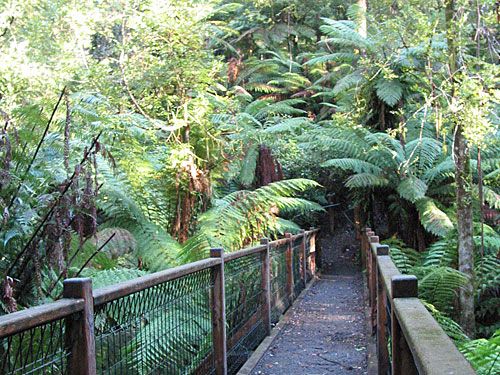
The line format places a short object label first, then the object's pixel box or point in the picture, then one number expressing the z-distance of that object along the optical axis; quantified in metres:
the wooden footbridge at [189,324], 1.85
